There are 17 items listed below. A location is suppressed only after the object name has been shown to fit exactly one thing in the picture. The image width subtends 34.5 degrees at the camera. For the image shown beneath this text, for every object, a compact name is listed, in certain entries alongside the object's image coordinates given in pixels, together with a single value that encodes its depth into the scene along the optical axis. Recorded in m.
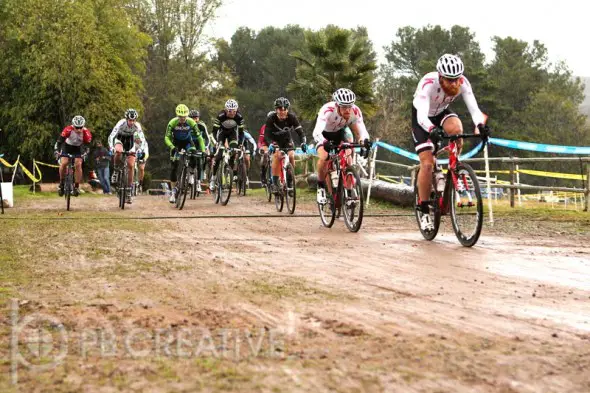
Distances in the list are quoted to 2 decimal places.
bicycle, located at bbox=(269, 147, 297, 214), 15.80
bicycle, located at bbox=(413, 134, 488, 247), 9.26
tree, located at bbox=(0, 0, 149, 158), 47.34
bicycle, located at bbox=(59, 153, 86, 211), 18.06
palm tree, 46.00
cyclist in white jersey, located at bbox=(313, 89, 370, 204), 12.18
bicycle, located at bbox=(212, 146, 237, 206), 18.75
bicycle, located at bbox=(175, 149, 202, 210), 17.59
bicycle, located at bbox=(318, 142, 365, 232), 11.70
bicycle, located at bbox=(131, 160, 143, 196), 23.49
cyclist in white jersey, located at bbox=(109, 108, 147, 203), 18.34
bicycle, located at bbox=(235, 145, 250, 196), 19.54
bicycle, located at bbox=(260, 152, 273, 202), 18.02
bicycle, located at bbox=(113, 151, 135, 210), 18.16
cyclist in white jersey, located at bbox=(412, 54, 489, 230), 9.55
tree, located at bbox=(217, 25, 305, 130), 81.69
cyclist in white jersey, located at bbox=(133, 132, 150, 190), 18.48
